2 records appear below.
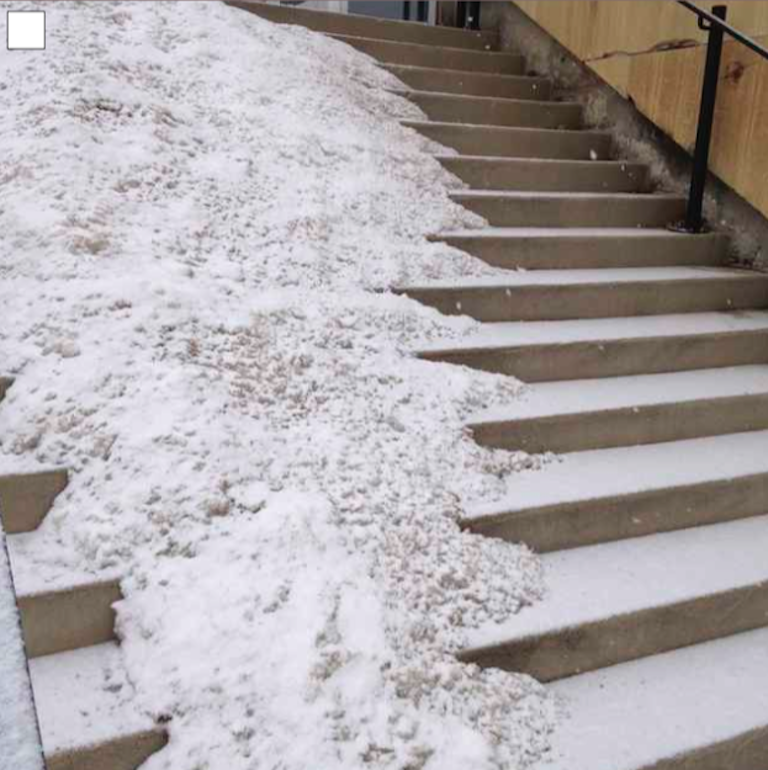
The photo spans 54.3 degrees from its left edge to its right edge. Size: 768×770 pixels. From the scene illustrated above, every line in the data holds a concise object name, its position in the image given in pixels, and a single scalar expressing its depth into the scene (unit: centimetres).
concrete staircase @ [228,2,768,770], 204
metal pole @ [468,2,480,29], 594
